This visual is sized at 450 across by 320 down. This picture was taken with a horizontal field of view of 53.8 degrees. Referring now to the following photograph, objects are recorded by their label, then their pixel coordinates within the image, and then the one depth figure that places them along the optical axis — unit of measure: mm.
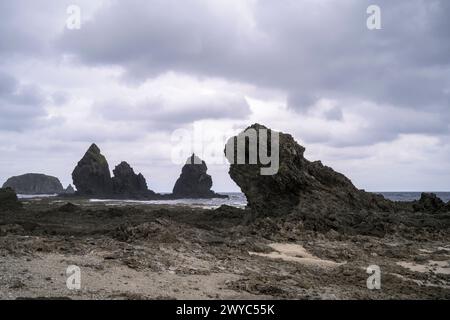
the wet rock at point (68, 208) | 41828
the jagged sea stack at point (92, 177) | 106812
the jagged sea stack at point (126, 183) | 106756
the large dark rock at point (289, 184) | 27781
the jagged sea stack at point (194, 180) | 116000
